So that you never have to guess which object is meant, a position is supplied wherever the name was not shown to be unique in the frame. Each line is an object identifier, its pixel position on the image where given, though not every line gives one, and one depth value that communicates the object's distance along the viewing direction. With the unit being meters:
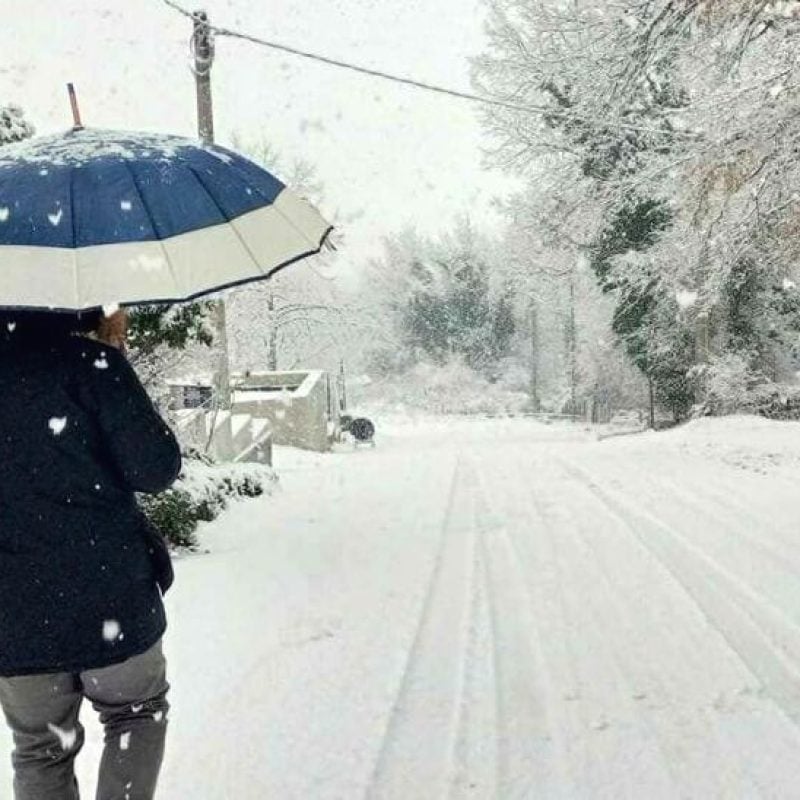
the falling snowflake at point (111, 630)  2.19
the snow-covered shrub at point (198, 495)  7.63
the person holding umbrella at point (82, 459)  2.14
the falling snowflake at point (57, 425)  2.14
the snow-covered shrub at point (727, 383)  22.88
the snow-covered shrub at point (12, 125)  7.53
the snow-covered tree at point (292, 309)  33.31
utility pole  12.99
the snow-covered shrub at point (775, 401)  23.75
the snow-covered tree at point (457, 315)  49.81
